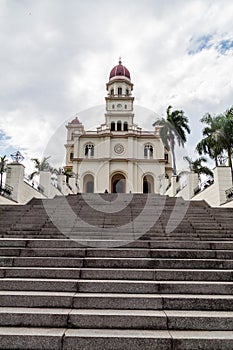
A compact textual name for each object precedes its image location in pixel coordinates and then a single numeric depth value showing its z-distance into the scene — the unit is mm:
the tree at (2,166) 10089
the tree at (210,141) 16022
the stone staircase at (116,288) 2891
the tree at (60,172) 18078
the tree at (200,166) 21944
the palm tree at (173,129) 26234
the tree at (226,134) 15062
